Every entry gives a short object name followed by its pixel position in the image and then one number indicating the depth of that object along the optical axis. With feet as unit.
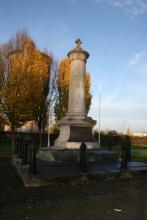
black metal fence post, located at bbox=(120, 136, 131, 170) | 21.44
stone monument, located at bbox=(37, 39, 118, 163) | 24.92
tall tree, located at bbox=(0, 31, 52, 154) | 42.61
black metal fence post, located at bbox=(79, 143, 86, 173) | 19.82
